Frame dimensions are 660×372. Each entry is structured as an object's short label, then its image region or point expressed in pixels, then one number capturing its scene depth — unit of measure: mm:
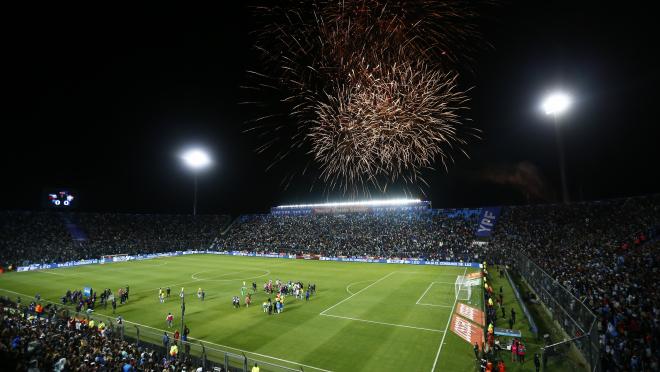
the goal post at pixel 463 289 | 33891
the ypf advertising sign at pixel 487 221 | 64312
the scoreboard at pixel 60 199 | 67562
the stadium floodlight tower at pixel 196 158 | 81438
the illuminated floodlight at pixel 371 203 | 82288
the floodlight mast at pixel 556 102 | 38031
